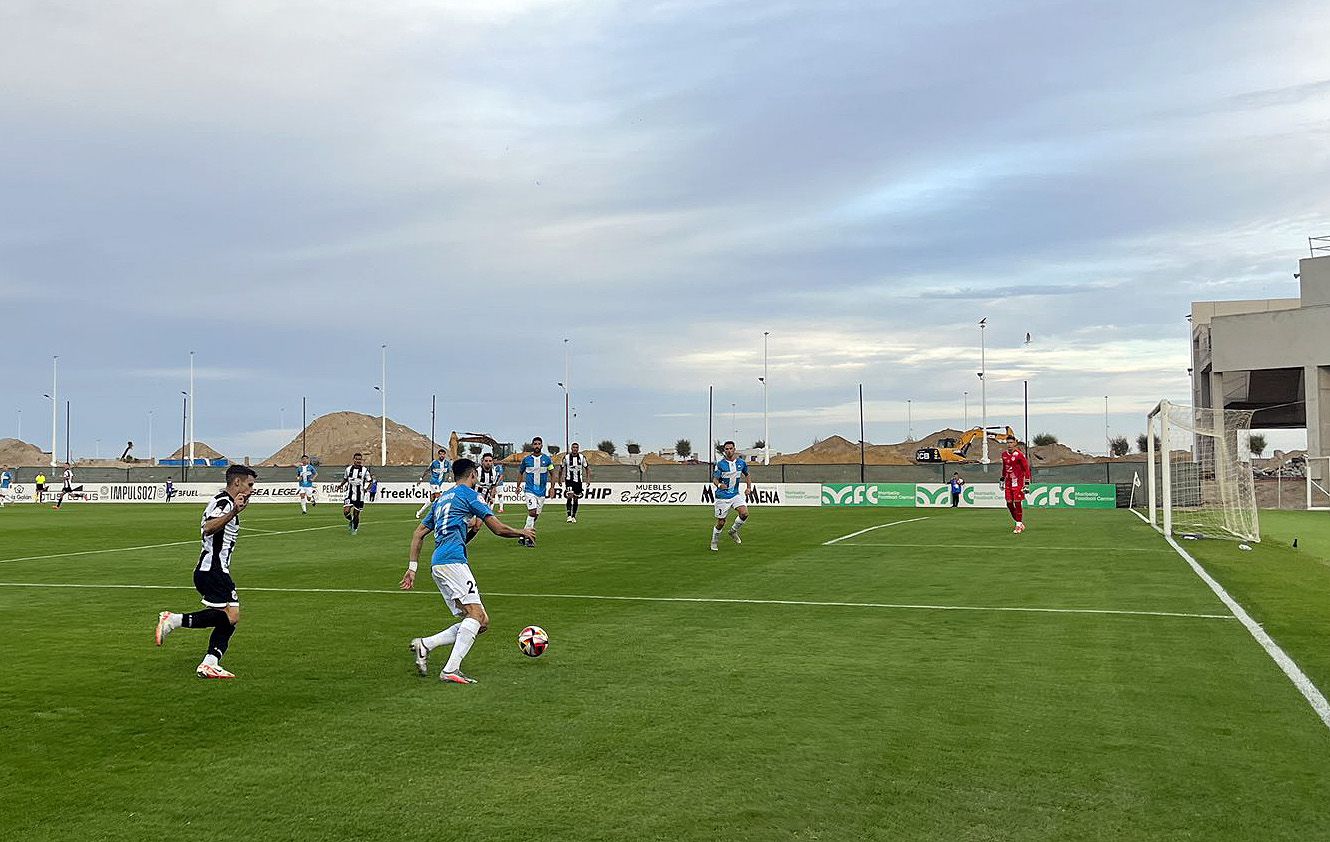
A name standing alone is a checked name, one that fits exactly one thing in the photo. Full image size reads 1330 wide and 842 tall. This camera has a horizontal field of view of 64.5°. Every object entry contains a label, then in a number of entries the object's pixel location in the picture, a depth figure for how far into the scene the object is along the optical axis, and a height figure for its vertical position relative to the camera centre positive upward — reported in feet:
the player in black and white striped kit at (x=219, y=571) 29.43 -2.58
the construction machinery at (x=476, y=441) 248.36 +8.36
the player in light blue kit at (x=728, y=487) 75.61 -0.94
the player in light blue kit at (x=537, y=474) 94.27 +0.23
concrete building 182.39 +20.79
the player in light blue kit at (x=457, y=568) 28.99 -2.52
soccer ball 31.63 -4.99
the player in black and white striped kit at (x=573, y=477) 108.88 -0.10
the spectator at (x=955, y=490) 152.97 -2.80
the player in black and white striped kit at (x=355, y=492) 93.84 -1.16
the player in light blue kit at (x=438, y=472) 106.32 +0.59
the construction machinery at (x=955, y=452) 291.79 +5.37
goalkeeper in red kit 90.79 -1.06
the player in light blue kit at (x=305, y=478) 129.29 +0.21
